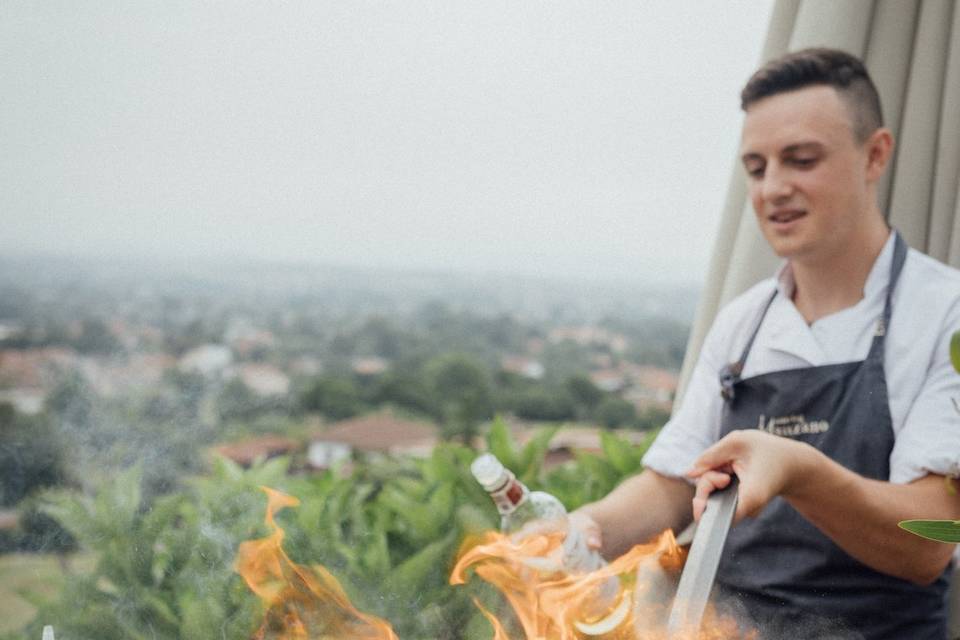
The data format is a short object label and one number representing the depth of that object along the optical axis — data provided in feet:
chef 3.75
